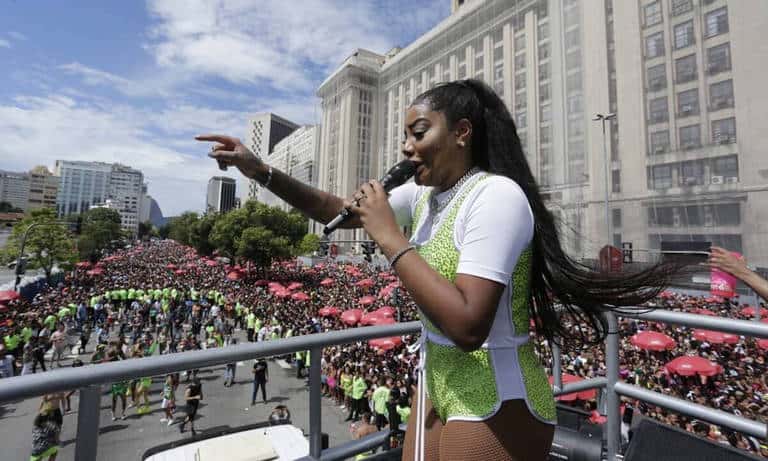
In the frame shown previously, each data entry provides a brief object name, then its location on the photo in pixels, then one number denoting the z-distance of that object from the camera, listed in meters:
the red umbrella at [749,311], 13.26
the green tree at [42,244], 30.92
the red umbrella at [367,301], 18.06
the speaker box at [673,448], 1.71
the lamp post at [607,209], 24.92
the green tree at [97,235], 49.53
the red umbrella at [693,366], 7.41
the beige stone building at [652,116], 22.34
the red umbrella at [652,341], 8.38
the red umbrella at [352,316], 14.05
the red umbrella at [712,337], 7.09
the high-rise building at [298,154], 101.88
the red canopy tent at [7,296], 15.98
